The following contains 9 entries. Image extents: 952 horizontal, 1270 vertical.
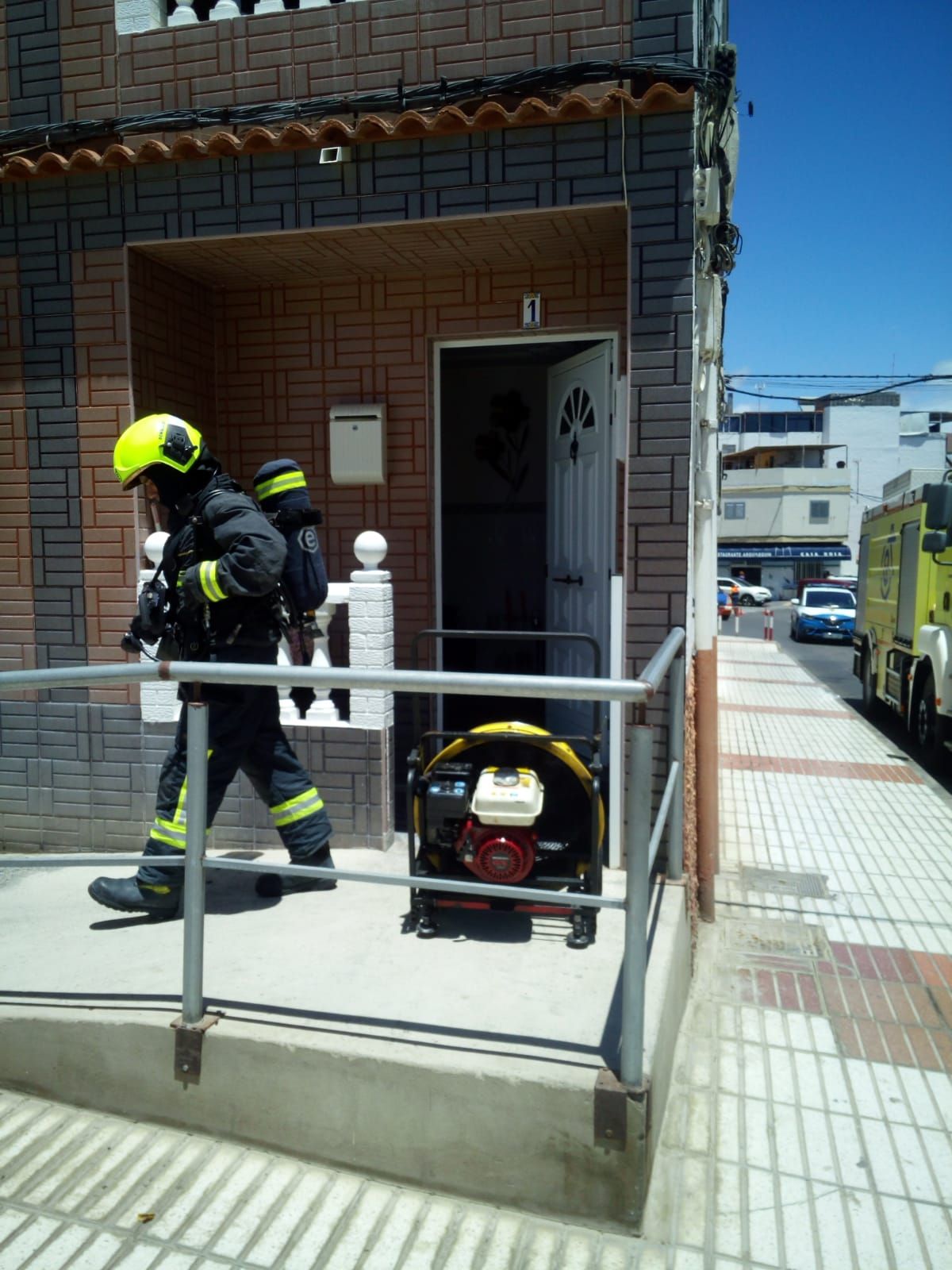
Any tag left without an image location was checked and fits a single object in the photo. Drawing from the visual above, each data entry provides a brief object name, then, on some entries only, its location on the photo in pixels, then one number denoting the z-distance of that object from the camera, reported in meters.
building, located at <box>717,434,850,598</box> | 56.16
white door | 6.07
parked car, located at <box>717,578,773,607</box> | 49.94
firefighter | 3.78
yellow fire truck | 9.35
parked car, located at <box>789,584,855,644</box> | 28.05
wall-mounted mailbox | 5.93
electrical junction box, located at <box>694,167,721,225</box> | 4.76
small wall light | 4.93
